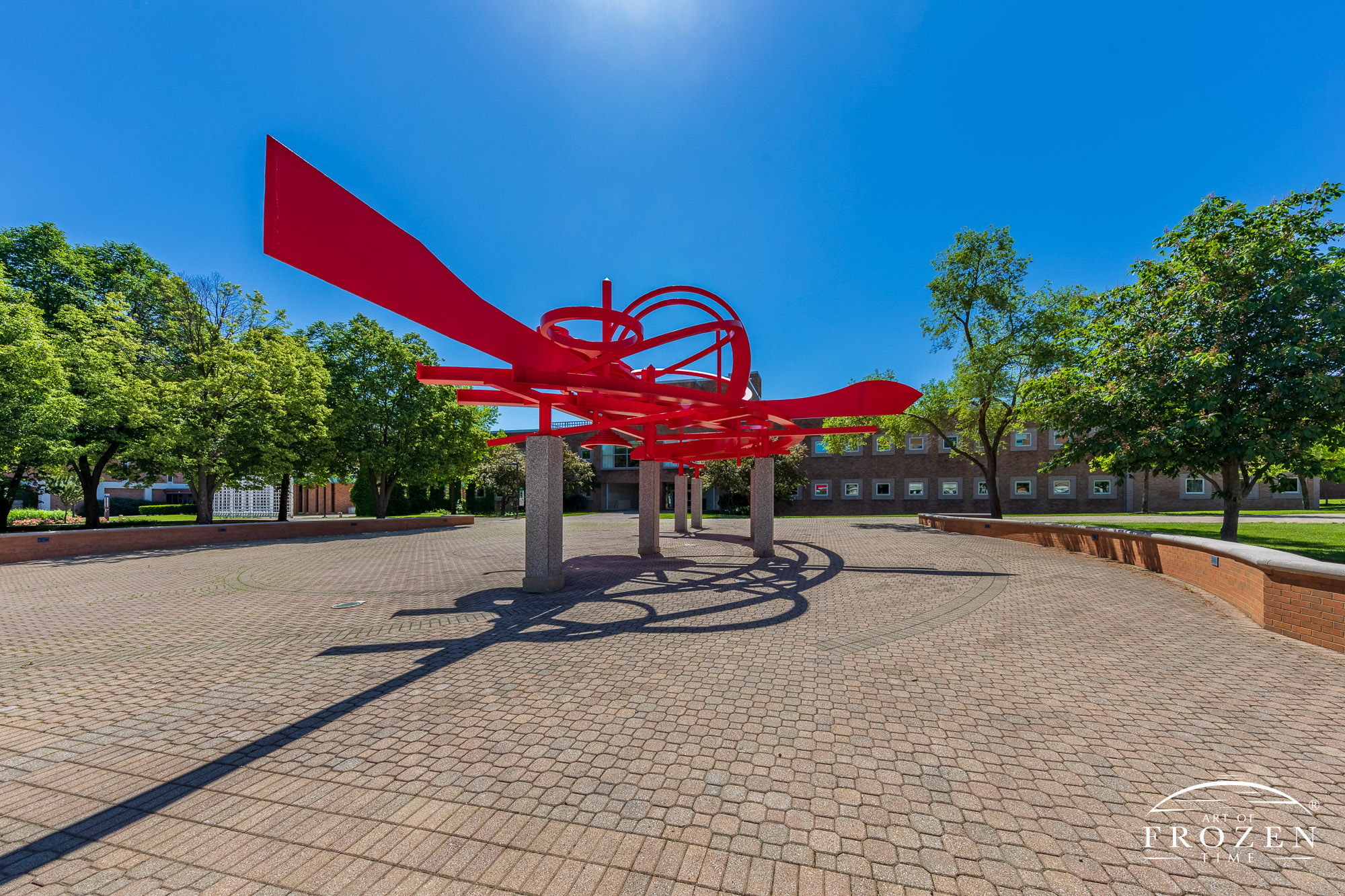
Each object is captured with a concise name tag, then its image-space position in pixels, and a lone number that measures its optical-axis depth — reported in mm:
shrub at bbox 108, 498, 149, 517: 34234
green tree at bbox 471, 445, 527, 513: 41844
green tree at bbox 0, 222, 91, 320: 23016
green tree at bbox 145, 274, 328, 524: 20375
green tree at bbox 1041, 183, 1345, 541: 10977
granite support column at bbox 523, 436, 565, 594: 9797
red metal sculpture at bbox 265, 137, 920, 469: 4895
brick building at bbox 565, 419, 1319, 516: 38250
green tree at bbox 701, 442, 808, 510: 37906
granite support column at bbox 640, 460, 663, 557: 15836
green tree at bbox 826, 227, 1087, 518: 23766
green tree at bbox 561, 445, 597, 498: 41469
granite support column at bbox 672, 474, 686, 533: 23781
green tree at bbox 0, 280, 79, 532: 15258
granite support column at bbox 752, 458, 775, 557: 14992
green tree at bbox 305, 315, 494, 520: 27391
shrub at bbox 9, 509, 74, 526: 24172
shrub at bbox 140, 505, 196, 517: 33688
